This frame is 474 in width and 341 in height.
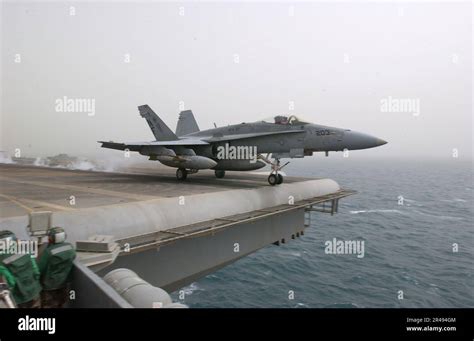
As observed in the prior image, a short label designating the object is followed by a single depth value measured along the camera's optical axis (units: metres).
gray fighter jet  16.02
